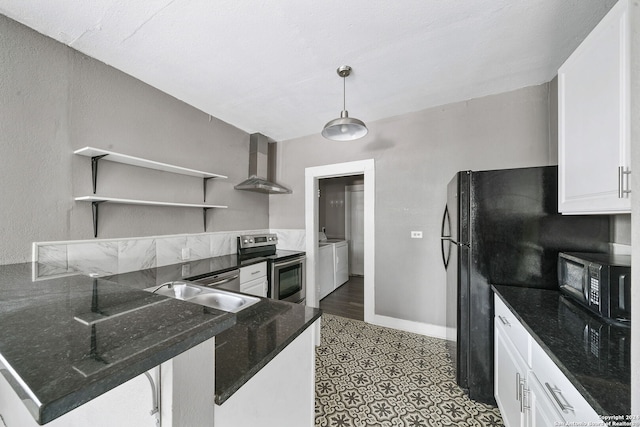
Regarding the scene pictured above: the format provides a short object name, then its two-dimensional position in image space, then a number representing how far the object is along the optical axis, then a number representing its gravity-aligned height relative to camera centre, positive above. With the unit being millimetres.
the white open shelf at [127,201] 1721 +120
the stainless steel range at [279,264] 2740 -597
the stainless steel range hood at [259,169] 3043 +654
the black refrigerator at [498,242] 1523 -176
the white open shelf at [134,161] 1731 +455
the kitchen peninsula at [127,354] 383 -258
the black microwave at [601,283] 1054 -323
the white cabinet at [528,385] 814 -720
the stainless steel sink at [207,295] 1387 -507
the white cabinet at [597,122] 976 +448
